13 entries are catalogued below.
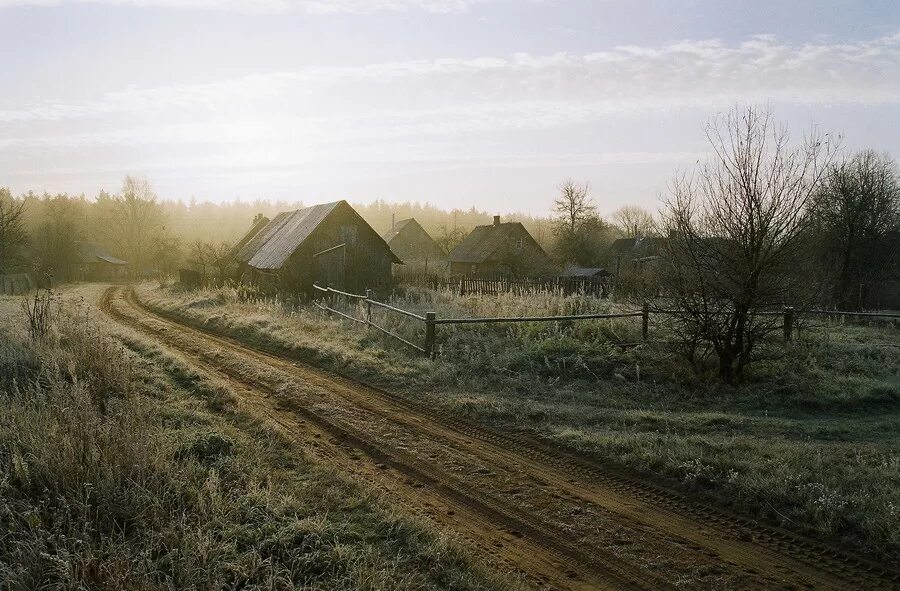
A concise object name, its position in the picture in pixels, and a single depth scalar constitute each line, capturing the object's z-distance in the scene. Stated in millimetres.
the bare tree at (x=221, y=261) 35781
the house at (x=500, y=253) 45625
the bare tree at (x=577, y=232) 54438
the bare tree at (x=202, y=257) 36844
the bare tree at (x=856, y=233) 35125
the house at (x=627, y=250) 50712
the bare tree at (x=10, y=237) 43953
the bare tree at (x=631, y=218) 94062
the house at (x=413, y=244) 57881
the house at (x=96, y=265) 59500
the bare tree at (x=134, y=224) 71188
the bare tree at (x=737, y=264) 12016
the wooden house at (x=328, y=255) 27000
